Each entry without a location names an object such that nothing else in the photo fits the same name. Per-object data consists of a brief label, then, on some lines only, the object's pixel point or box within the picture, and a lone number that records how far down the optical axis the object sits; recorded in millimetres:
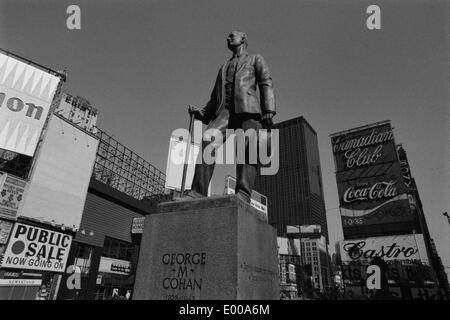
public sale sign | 23312
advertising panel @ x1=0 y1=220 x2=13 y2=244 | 22875
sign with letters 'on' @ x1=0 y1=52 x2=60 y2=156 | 23812
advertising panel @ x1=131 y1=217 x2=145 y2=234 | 38500
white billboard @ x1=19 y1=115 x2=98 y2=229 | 25453
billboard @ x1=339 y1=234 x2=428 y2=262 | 33781
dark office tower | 166875
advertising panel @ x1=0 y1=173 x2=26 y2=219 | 23159
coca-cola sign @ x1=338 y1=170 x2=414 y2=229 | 35812
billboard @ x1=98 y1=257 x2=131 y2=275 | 36469
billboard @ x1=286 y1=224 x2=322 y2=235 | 128575
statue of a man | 4836
